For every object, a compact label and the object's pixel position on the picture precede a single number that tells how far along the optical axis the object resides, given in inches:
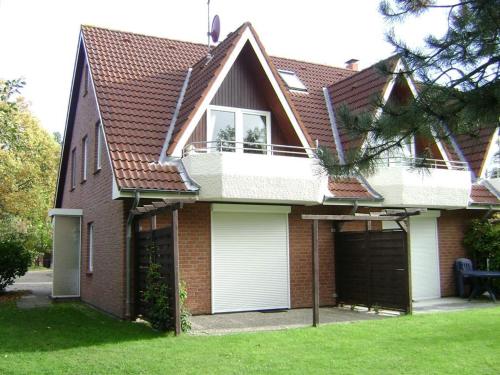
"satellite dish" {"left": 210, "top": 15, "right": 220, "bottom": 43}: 733.9
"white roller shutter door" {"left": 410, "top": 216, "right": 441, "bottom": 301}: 683.4
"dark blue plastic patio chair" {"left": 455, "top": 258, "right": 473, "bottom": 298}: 690.2
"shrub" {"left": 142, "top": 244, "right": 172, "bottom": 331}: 442.0
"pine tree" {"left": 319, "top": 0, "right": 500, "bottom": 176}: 224.1
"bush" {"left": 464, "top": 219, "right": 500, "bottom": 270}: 676.7
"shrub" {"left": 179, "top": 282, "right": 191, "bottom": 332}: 443.2
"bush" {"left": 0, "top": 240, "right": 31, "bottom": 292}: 766.5
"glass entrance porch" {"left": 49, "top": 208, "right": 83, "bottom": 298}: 729.6
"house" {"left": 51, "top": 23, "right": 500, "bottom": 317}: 537.0
